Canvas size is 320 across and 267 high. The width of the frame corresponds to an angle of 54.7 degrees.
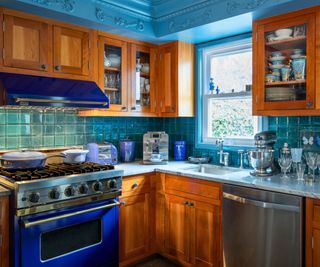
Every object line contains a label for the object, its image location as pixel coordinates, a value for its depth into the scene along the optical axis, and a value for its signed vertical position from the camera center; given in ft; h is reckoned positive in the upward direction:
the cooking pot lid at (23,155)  7.72 -0.67
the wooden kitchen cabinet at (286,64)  7.42 +1.65
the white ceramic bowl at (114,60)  10.00 +2.25
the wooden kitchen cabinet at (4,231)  6.60 -2.20
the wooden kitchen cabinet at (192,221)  8.14 -2.61
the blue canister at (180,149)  11.35 -0.75
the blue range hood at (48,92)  7.29 +0.93
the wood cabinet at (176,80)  10.68 +1.73
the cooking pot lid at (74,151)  8.82 -0.64
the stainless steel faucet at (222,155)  9.87 -0.87
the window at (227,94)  9.98 +1.16
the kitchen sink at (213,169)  9.57 -1.31
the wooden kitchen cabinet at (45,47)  7.77 +2.23
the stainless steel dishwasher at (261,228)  6.50 -2.27
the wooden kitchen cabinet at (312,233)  6.23 -2.12
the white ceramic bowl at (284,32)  7.88 +2.48
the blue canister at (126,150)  11.02 -0.76
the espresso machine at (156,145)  10.79 -0.57
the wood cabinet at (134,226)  8.96 -2.91
